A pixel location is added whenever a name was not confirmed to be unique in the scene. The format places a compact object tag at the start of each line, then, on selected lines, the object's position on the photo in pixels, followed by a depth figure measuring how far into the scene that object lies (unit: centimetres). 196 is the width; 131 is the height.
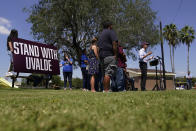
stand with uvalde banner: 1278
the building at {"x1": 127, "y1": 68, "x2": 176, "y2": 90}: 3997
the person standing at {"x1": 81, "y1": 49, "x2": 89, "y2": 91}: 1001
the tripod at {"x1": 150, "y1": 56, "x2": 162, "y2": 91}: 951
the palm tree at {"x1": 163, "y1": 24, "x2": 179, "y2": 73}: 5182
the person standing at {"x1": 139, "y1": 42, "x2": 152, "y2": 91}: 815
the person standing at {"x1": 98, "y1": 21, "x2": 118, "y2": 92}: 588
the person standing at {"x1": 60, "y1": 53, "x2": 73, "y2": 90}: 1112
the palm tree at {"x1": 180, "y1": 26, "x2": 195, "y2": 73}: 5146
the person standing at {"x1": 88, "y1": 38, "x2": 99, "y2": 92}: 714
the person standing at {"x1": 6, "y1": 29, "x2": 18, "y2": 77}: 1187
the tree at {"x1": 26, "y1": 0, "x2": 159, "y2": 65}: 1823
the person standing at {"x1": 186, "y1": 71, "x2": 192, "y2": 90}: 2087
